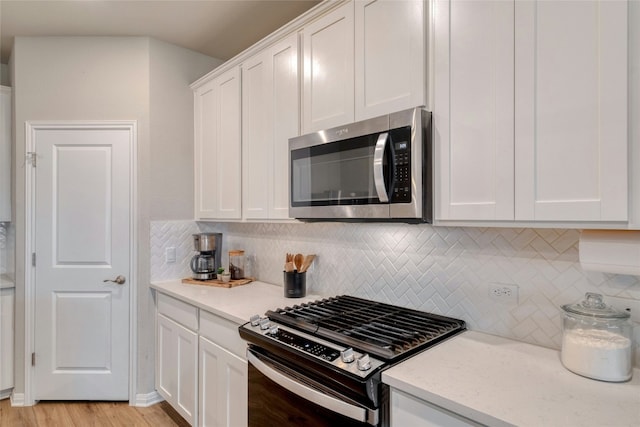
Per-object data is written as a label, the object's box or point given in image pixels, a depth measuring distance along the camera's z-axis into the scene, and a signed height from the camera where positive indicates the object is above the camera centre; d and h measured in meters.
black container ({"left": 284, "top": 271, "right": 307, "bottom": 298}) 2.17 -0.44
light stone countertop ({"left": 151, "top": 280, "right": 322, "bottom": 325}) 1.91 -0.53
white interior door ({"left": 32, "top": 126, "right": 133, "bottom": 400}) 2.71 -0.50
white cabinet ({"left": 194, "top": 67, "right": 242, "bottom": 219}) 2.46 +0.49
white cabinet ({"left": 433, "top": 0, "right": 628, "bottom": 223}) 0.98 +0.33
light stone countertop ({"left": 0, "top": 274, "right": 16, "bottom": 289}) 2.69 -0.53
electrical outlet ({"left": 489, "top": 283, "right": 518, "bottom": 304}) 1.44 -0.33
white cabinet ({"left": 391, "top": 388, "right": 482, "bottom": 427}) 1.01 -0.60
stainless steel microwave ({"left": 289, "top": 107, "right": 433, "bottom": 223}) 1.36 +0.18
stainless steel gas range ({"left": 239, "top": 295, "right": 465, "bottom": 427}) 1.17 -0.53
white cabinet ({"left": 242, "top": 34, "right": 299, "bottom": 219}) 2.03 +0.54
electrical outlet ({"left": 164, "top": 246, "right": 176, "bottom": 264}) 2.84 -0.34
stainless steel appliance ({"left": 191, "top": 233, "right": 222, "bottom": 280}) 2.79 -0.36
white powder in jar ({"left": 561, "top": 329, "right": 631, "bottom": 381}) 1.07 -0.43
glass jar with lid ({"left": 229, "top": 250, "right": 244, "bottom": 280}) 2.77 -0.40
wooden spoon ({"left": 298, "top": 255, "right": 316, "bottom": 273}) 2.22 -0.32
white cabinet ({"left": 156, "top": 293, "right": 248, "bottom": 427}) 1.83 -0.91
